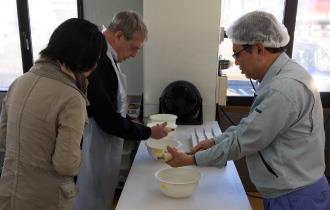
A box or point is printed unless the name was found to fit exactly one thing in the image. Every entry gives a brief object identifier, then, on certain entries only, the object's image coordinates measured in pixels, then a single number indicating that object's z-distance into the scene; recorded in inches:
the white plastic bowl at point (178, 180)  46.7
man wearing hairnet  43.4
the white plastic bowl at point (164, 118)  77.6
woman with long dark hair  44.9
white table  46.8
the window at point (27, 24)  110.1
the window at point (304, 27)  104.3
